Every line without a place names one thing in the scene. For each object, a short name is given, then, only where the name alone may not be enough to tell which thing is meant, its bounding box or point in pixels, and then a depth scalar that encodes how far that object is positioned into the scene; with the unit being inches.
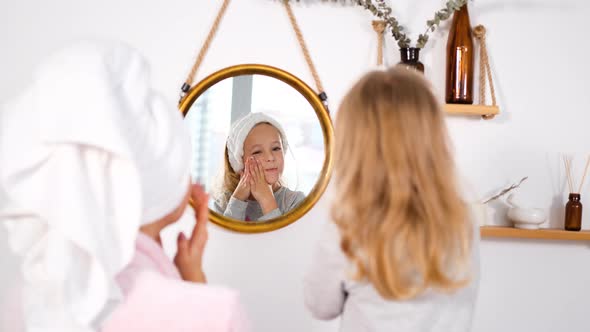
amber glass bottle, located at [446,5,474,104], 77.0
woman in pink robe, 38.3
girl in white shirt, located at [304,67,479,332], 45.4
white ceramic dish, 75.4
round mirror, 76.0
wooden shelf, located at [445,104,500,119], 75.9
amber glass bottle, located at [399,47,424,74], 75.6
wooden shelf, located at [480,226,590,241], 75.2
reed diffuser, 76.6
